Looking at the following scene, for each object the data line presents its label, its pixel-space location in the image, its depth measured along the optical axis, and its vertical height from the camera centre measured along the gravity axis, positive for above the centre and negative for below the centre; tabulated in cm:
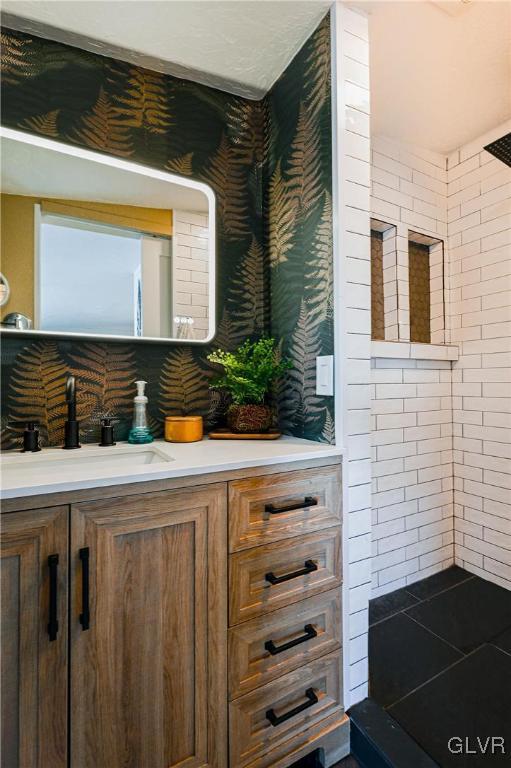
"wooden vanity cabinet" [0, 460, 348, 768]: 74 -60
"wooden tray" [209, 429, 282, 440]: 133 -19
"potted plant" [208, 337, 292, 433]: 137 +1
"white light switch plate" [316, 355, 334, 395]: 121 +5
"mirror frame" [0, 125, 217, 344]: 120 +85
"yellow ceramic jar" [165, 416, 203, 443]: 132 -16
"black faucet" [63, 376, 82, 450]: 119 -11
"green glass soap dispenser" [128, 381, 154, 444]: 129 -13
